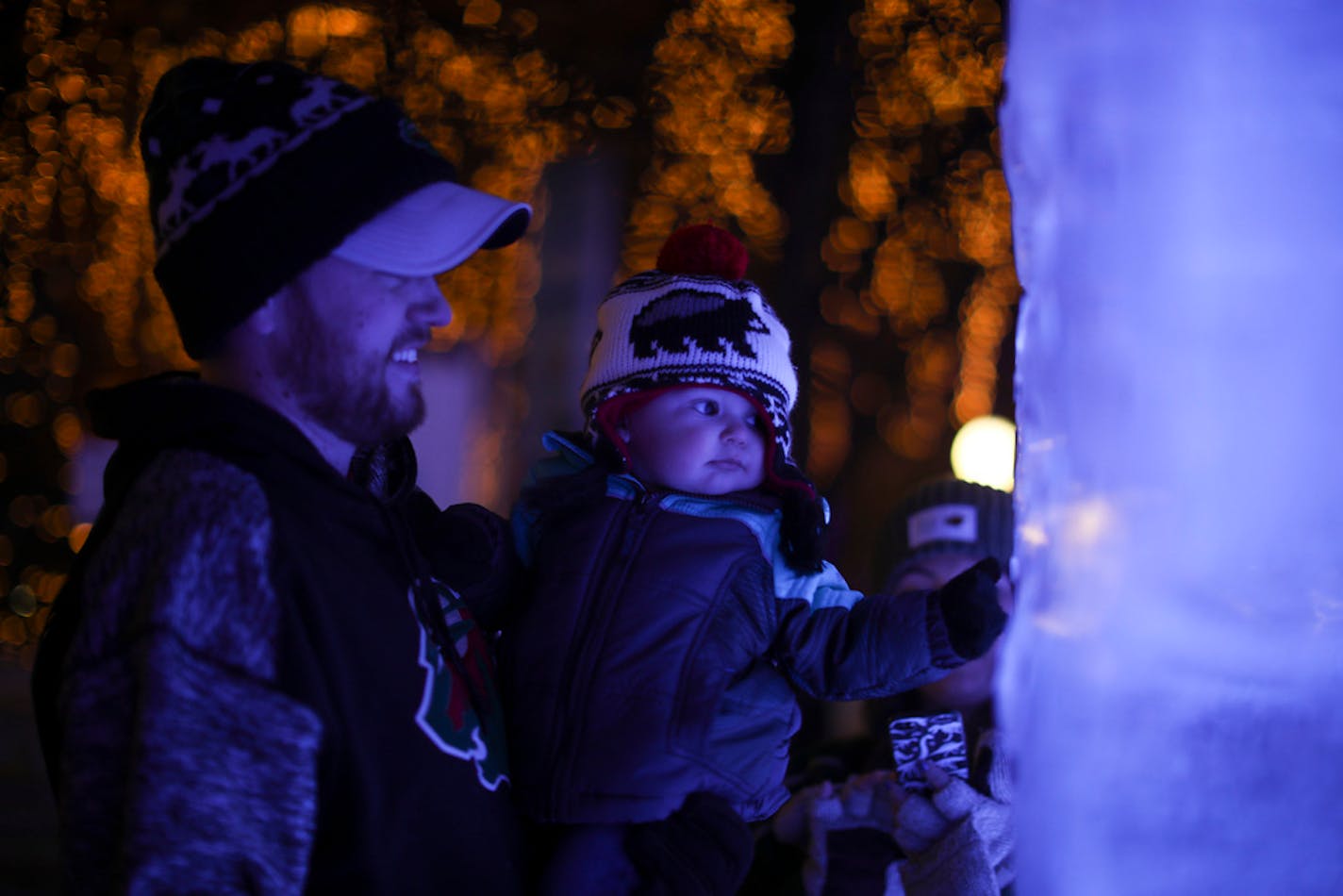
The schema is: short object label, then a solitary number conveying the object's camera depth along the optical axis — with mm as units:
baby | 1465
